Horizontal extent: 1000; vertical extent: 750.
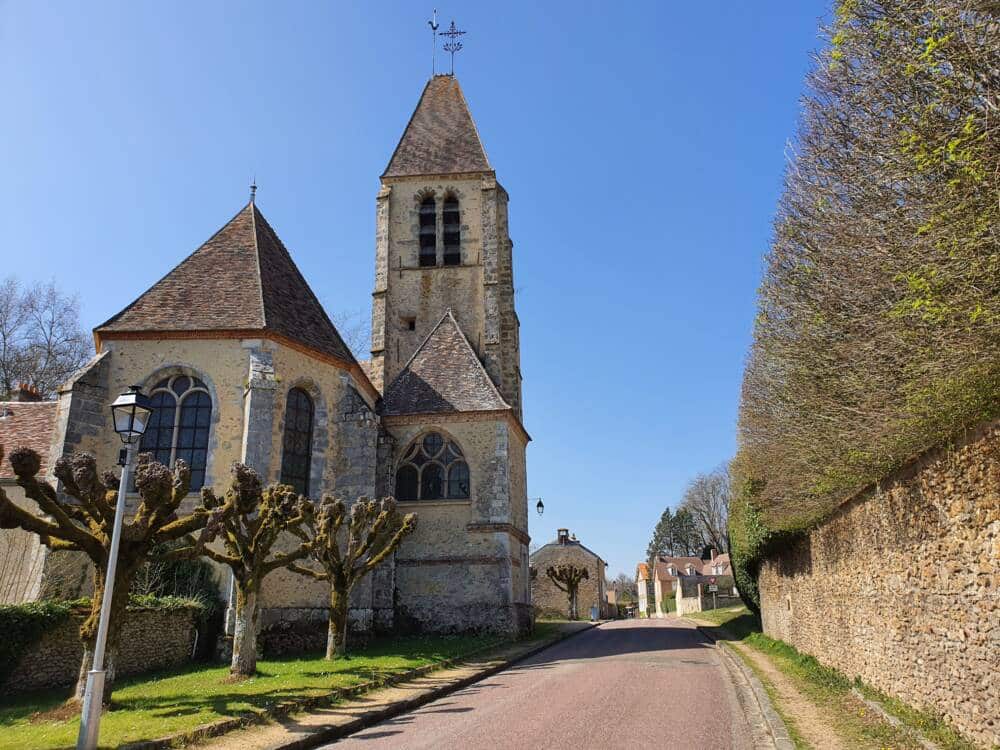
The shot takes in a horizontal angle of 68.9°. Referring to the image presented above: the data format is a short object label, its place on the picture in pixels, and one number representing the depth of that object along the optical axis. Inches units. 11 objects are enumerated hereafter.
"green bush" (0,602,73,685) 441.1
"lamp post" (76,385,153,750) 282.2
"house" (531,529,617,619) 2154.3
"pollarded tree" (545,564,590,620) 1849.2
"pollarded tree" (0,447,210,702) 377.1
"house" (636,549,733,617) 2618.1
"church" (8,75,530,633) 641.0
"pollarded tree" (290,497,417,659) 598.9
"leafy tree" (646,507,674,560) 3883.1
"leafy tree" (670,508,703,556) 3762.3
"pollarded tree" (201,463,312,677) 458.6
